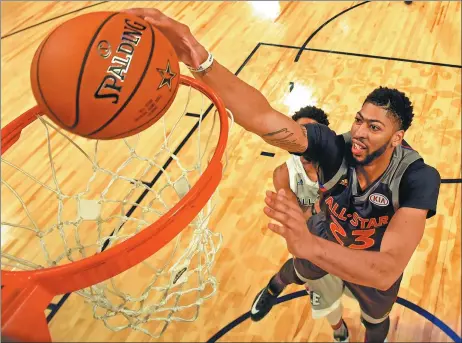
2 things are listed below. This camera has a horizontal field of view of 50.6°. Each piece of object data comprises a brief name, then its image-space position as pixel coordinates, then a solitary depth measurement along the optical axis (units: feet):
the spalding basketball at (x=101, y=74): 4.82
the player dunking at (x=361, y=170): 5.93
